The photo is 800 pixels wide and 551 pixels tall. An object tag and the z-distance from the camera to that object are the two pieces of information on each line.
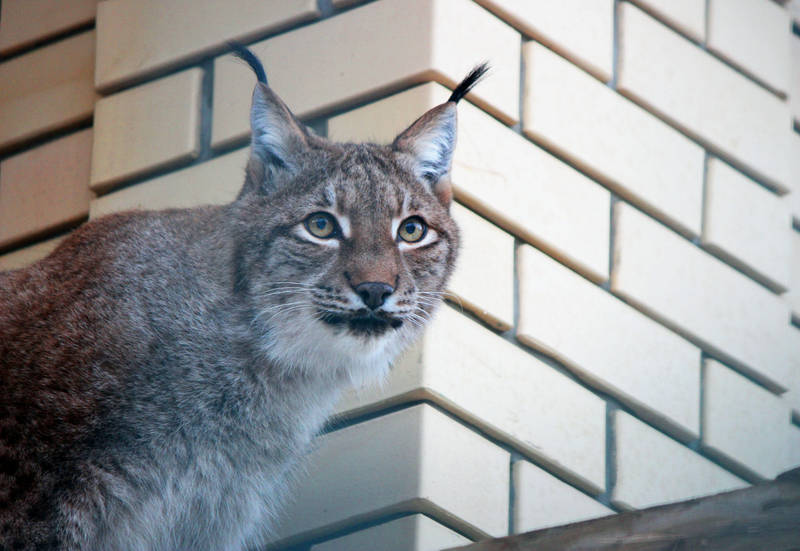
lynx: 8.24
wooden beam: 6.15
